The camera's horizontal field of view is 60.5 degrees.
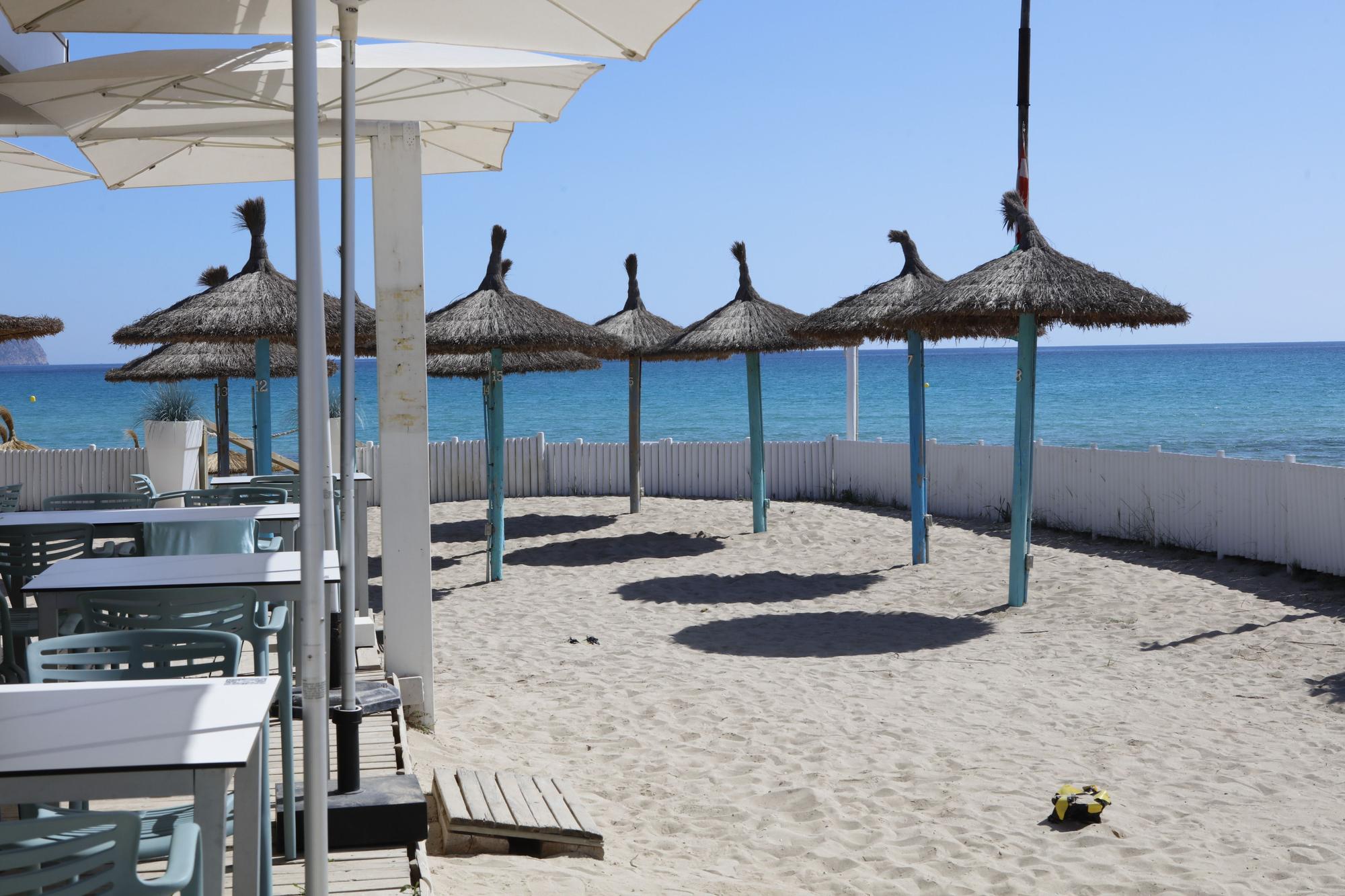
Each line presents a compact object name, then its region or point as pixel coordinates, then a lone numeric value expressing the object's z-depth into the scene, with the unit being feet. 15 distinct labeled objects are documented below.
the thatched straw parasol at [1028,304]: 30.45
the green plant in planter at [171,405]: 51.01
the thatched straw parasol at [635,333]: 51.16
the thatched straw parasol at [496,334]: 38.91
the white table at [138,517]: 18.39
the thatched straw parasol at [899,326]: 38.27
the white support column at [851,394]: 58.18
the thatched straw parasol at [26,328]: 31.01
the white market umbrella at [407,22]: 12.62
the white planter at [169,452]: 45.37
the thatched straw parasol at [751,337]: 45.75
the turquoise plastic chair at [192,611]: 11.28
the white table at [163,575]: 12.28
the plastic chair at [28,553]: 16.02
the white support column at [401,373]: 17.60
